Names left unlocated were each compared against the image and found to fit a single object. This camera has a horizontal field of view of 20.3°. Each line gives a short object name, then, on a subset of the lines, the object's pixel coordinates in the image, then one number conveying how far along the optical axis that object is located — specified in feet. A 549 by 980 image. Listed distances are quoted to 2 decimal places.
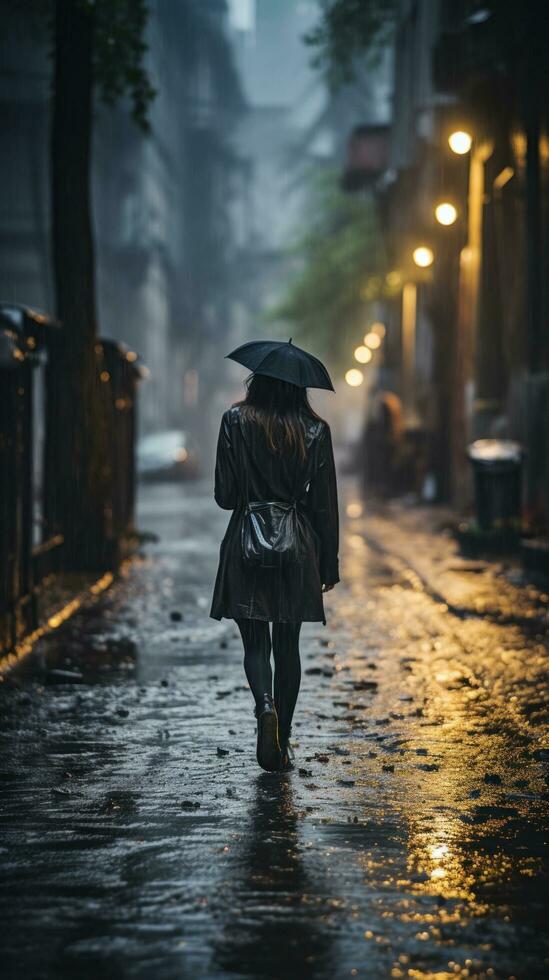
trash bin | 60.23
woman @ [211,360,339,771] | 21.39
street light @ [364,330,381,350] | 150.92
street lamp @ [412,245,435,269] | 92.94
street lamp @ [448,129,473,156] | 66.74
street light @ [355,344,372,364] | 153.99
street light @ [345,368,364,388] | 164.96
